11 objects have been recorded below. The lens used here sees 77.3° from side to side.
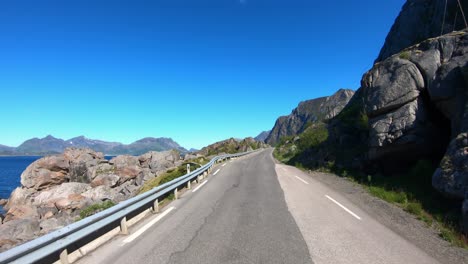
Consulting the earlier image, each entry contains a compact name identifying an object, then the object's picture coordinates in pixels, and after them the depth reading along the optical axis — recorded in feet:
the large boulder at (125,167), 115.70
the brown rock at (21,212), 79.79
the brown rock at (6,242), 43.64
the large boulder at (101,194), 82.46
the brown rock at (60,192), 91.09
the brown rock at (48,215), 75.03
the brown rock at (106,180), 107.53
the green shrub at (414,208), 29.19
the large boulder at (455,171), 27.17
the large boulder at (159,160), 128.97
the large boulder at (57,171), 118.52
